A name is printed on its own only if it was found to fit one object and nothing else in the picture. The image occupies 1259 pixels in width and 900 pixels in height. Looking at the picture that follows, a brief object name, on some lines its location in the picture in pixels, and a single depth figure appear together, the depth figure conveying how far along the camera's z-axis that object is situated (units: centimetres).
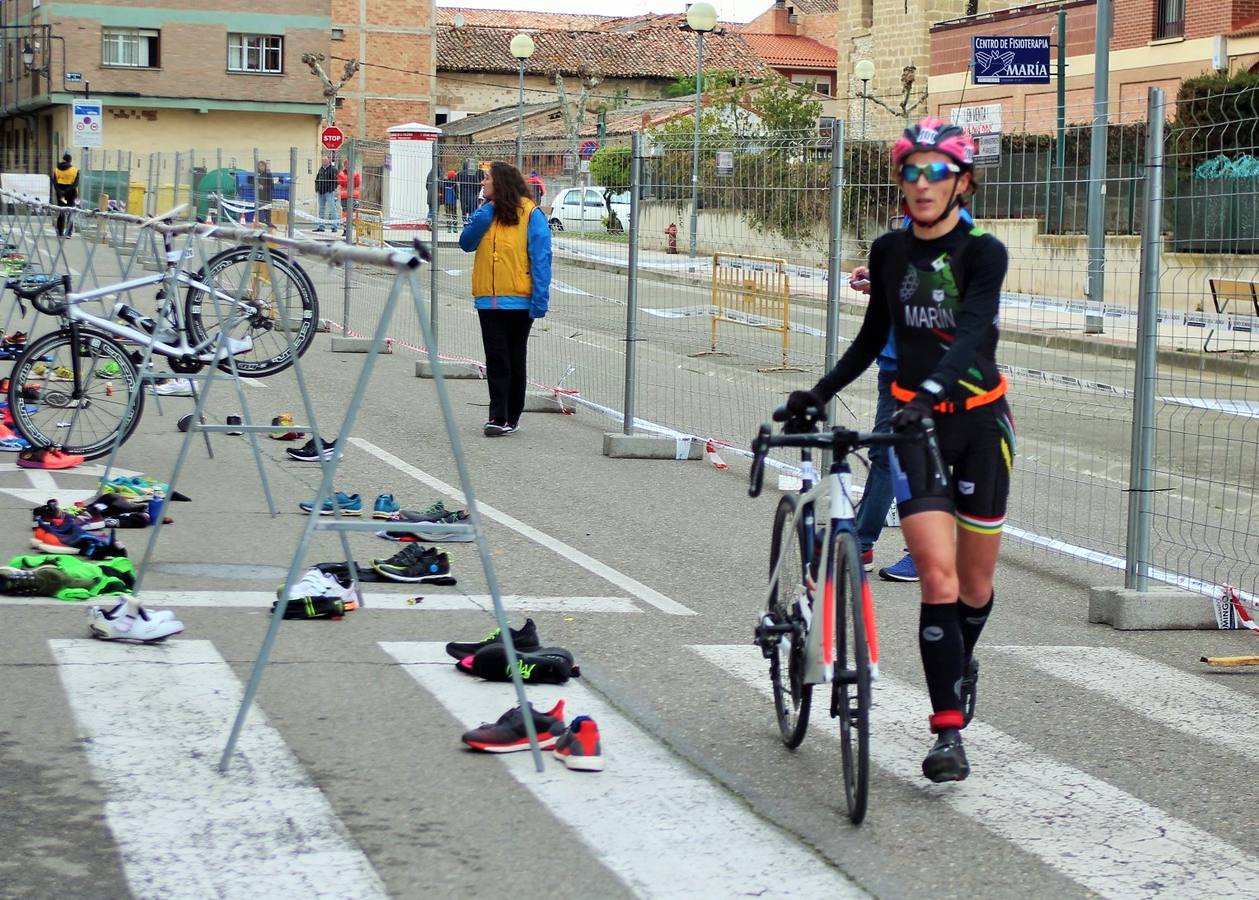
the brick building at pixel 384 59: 8450
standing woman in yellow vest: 1340
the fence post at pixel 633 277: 1298
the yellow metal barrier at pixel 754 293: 1376
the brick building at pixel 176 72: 6712
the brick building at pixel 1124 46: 3653
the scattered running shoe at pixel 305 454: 1215
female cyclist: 539
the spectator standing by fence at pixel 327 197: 2465
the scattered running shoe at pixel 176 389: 1477
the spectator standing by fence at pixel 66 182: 4109
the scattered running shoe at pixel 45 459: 1145
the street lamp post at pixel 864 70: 5200
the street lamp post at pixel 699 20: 3969
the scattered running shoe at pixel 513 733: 578
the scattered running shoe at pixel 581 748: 559
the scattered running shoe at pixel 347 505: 994
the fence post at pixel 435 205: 1758
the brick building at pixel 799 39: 10325
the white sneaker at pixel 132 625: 707
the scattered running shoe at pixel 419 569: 850
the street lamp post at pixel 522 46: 5272
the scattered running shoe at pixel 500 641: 679
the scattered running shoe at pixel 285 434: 1272
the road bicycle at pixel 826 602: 514
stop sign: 5625
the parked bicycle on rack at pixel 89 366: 1148
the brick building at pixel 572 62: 9556
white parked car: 1382
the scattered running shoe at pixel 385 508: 1005
